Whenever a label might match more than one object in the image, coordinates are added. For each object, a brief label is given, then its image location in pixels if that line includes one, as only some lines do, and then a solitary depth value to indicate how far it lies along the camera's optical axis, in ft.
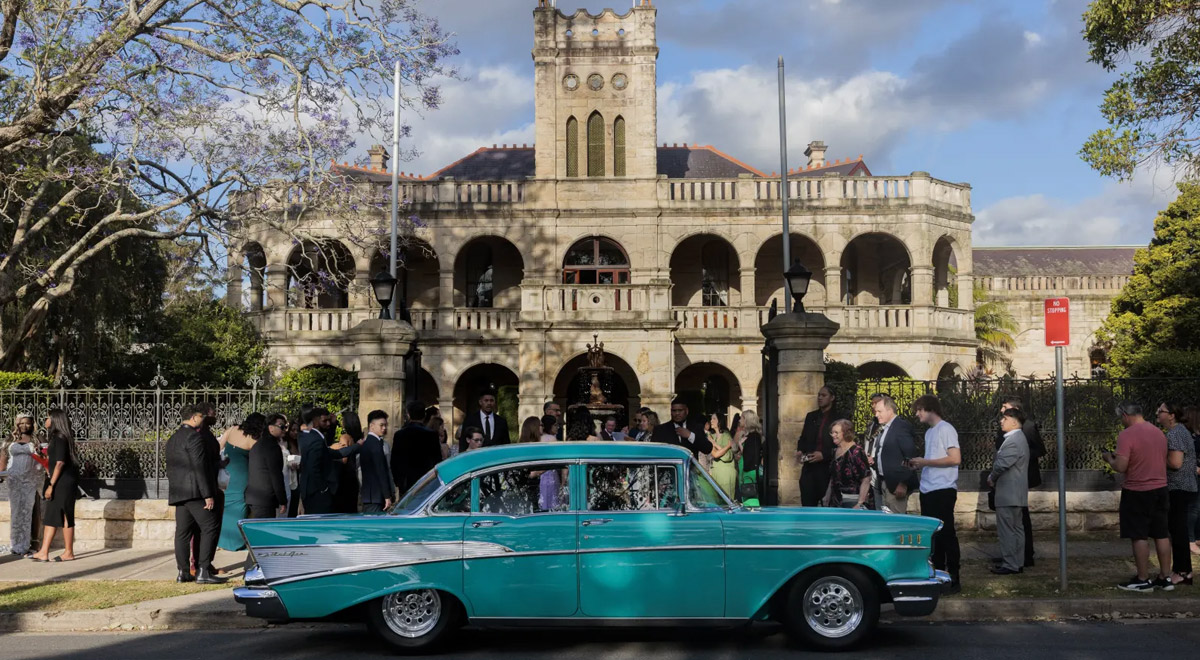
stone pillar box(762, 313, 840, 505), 43.21
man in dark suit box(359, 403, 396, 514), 34.68
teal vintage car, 24.85
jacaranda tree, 48.62
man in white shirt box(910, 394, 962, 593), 31.19
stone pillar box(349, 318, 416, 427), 46.26
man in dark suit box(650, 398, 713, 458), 40.78
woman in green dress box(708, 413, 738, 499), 41.34
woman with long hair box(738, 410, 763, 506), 43.83
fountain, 82.12
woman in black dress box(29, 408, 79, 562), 39.99
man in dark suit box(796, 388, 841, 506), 35.70
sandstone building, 95.55
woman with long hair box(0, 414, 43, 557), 40.78
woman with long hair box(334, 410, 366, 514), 35.94
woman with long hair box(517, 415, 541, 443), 38.75
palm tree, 119.14
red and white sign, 31.89
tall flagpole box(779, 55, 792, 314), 70.79
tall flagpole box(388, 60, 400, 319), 68.54
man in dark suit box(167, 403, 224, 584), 34.83
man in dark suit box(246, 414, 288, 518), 34.60
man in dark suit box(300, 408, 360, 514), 34.24
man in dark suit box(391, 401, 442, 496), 36.55
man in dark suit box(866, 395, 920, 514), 31.60
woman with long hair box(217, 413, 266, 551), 35.63
